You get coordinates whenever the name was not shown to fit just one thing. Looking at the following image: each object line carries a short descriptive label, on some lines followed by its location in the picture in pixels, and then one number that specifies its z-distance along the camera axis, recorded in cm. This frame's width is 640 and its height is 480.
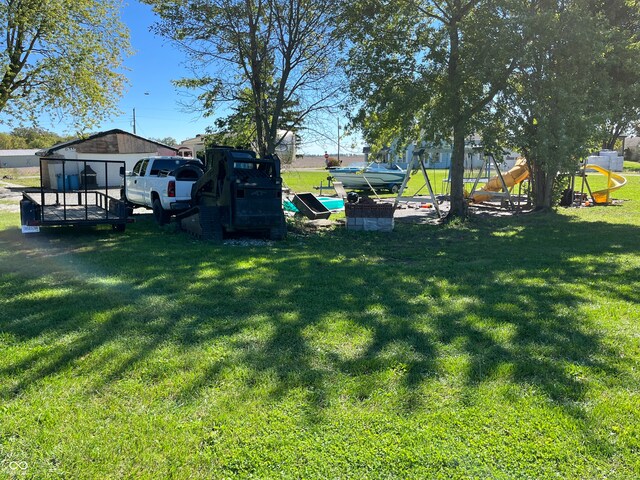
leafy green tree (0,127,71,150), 8844
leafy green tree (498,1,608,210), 1122
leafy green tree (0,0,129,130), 1579
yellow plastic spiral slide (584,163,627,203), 1861
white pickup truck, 1216
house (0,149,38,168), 7131
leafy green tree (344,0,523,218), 1191
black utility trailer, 956
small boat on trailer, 2702
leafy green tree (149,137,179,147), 9019
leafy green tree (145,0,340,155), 1186
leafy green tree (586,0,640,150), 1189
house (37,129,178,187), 3212
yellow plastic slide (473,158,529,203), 1996
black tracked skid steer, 980
